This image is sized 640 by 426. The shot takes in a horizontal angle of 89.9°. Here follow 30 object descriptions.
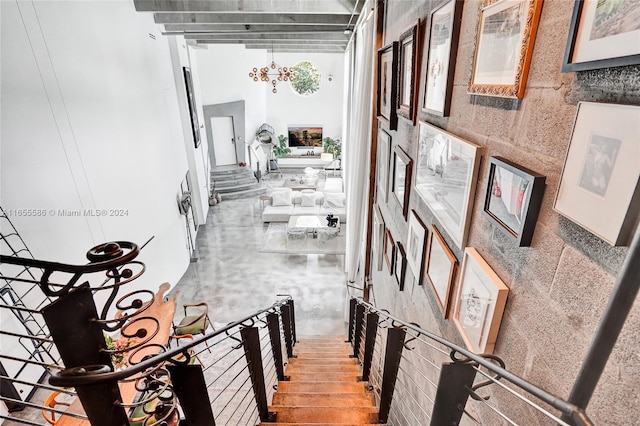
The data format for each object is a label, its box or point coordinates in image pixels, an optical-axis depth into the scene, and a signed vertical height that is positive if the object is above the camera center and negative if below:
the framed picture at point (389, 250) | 2.90 -1.45
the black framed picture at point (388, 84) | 2.57 +0.05
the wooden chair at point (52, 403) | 2.61 -2.35
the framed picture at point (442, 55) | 1.48 +0.16
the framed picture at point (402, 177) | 2.33 -0.64
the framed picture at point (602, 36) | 0.60 +0.09
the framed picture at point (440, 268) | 1.55 -0.89
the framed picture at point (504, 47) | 0.95 +0.13
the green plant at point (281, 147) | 14.37 -2.36
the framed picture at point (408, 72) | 2.08 +0.11
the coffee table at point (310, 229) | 7.88 -3.19
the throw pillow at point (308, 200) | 9.53 -3.03
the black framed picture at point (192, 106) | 7.64 -0.29
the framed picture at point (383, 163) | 3.12 -0.73
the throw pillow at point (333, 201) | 9.45 -3.08
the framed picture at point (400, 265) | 2.50 -1.33
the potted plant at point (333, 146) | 14.22 -2.33
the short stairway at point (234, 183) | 11.24 -3.06
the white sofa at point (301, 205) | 9.08 -3.18
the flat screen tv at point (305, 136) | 14.51 -1.93
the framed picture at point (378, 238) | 3.56 -1.64
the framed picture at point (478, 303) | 1.14 -0.80
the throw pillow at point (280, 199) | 9.52 -2.98
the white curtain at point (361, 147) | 3.82 -0.74
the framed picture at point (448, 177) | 1.35 -0.41
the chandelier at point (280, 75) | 9.02 +0.46
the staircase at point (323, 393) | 2.24 -2.36
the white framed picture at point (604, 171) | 0.61 -0.17
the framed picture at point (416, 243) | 1.99 -0.95
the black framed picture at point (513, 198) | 0.92 -0.33
